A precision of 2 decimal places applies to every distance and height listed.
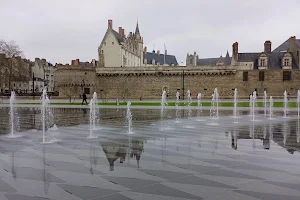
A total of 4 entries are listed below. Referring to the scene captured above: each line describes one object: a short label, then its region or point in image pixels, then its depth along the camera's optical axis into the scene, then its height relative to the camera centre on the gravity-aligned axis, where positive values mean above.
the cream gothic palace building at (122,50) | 67.06 +10.54
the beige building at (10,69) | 64.01 +5.58
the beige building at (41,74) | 95.44 +6.51
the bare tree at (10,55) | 64.31 +8.38
